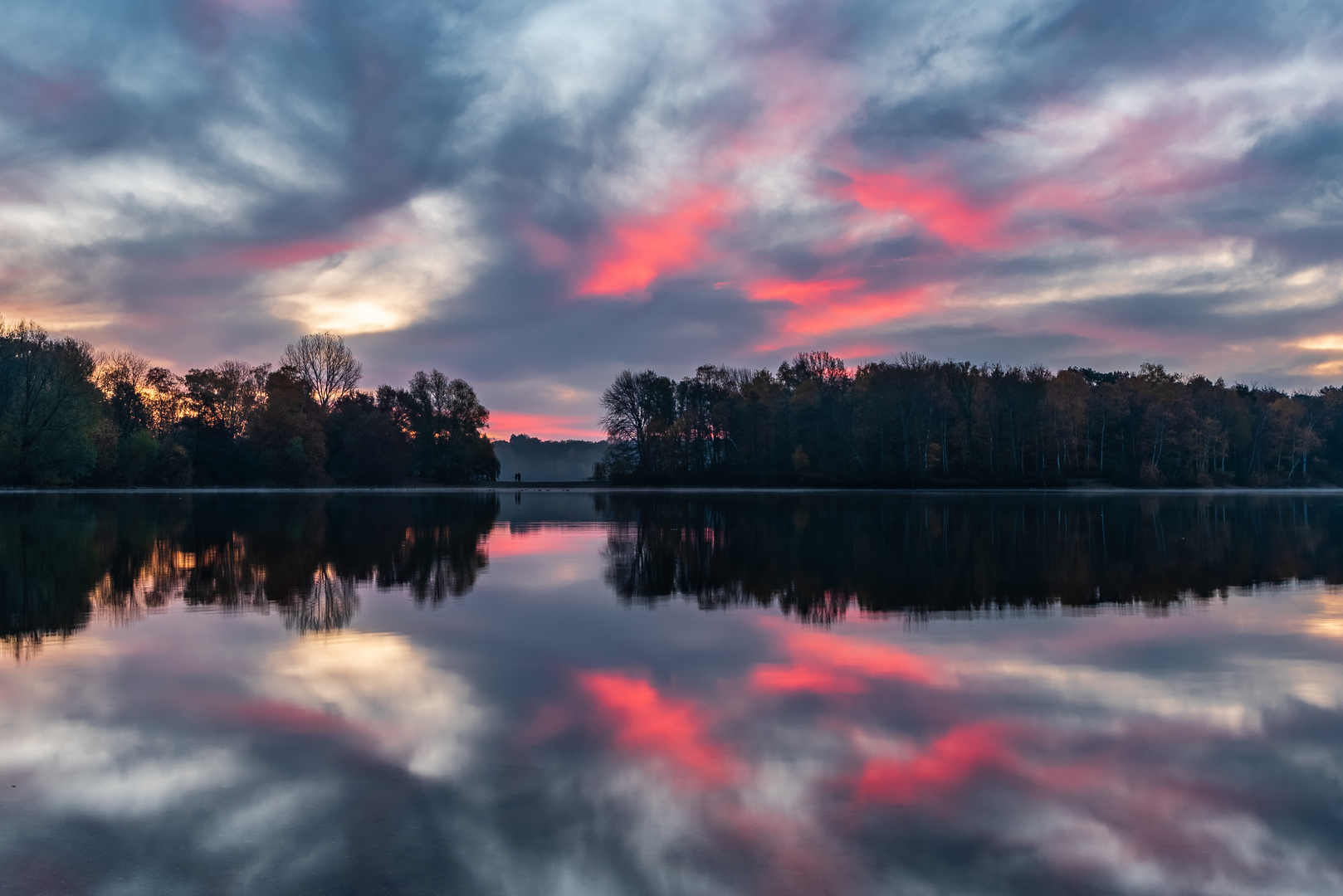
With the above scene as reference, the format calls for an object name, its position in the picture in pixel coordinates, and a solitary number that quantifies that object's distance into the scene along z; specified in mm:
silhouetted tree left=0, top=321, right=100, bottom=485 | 72500
